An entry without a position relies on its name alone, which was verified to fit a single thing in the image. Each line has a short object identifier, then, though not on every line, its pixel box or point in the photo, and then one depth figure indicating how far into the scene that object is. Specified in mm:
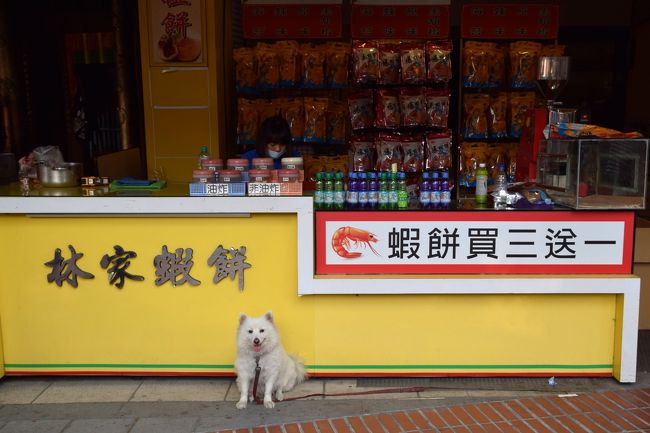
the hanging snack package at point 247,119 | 6402
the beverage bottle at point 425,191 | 3988
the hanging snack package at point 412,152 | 6363
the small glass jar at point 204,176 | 3930
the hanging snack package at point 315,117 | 6375
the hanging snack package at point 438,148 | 6332
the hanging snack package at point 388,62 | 6215
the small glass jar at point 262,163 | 4141
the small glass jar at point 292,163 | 4133
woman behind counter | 4703
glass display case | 3846
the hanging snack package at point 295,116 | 6387
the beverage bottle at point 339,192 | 4008
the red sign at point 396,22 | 6266
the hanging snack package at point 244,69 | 6320
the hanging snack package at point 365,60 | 6168
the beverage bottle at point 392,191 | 4016
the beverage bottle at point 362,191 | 3996
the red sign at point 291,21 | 6281
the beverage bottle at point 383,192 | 4020
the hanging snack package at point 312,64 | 6289
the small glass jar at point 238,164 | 4121
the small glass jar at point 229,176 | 3934
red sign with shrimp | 3857
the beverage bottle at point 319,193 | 4016
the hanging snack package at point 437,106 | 6277
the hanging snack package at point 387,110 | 6309
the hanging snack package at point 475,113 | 6375
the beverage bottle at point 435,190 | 3986
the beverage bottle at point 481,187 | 4176
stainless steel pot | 4398
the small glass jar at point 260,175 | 3930
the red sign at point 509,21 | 6223
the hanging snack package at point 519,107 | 6344
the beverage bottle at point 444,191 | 4016
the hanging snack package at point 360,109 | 6332
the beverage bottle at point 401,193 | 3959
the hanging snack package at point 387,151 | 6352
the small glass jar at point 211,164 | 4109
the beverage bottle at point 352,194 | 4004
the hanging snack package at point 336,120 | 6461
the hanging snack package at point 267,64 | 6277
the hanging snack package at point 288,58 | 6266
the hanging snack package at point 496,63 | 6297
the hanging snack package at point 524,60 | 6227
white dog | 3650
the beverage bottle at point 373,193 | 4000
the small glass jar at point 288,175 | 3902
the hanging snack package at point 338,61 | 6301
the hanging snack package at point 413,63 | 6168
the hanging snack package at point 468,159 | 6391
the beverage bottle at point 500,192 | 4051
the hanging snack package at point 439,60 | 6152
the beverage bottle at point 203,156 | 4172
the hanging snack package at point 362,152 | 6383
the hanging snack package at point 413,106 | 6281
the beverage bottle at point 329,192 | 4000
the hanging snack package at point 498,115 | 6367
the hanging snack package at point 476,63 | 6246
